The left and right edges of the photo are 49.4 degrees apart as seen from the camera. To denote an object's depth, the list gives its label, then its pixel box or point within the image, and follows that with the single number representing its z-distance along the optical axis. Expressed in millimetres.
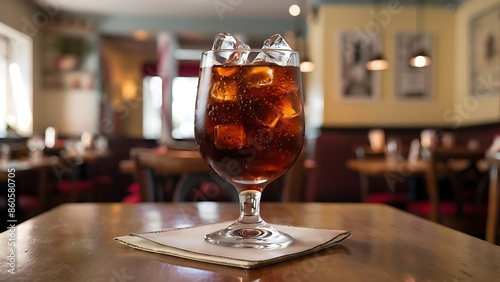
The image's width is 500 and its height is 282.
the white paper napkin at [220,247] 535
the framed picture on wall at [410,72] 7457
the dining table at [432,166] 3305
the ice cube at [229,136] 628
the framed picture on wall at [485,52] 5947
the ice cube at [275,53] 651
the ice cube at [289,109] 649
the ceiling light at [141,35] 9224
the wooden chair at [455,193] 3309
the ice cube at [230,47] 651
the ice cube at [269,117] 631
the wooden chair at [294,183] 1720
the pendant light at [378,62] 6285
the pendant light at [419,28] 7422
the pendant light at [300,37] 8984
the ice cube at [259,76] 642
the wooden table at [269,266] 486
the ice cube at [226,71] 650
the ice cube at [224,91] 639
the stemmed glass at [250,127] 630
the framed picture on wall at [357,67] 7449
